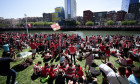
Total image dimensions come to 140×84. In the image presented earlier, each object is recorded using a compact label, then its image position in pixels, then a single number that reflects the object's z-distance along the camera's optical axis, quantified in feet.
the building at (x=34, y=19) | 379.76
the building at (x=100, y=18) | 268.82
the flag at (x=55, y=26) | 31.96
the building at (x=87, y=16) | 264.52
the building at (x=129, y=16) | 242.58
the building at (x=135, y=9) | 291.09
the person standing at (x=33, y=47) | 24.37
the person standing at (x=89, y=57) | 16.16
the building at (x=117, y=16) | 243.73
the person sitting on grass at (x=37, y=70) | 16.46
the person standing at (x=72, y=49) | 20.77
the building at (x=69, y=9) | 334.03
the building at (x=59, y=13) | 279.08
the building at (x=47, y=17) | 354.33
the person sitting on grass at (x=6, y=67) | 10.18
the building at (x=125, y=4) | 421.59
